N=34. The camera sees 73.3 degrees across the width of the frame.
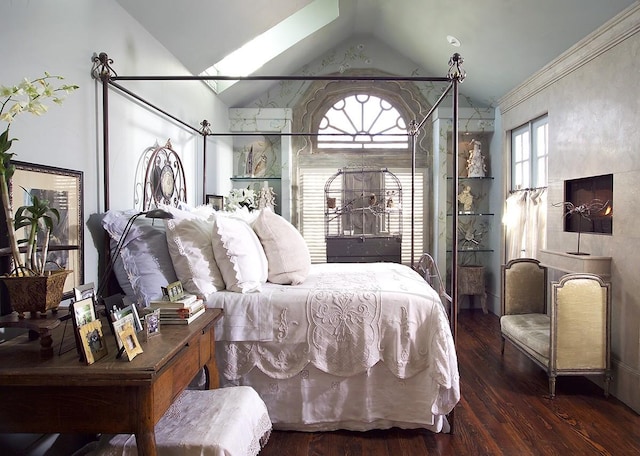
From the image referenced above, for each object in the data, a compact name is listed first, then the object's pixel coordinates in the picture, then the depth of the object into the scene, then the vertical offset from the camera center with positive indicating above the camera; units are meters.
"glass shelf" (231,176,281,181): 5.11 +0.55
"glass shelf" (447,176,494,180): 5.30 +0.56
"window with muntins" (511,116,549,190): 4.20 +0.72
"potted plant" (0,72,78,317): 1.35 -0.11
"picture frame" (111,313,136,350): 1.33 -0.32
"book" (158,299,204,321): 1.81 -0.38
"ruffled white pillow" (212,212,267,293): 2.40 -0.19
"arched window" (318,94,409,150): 5.55 +1.33
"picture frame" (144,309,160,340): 1.59 -0.38
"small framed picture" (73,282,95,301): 1.40 -0.24
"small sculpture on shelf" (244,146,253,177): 5.31 +0.72
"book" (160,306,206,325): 1.81 -0.41
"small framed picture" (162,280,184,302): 1.91 -0.31
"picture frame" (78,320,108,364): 1.29 -0.37
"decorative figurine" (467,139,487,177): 5.24 +0.73
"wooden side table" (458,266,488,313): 5.15 -0.70
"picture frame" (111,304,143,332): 1.40 -0.31
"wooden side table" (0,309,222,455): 1.24 -0.51
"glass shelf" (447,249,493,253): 5.31 -0.34
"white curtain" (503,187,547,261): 4.12 +0.01
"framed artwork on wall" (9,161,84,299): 1.71 +0.09
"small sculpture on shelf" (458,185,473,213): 5.31 +0.30
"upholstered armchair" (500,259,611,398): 2.88 -0.72
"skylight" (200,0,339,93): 4.47 +1.95
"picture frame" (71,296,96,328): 1.29 -0.27
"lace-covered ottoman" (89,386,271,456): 1.43 -0.73
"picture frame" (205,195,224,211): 4.32 +0.23
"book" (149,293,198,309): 1.83 -0.34
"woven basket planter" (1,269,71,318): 1.38 -0.22
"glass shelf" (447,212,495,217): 5.28 +0.12
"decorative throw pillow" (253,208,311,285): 2.68 -0.17
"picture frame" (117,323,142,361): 1.33 -0.37
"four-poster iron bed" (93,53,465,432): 2.32 -0.69
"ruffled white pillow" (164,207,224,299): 2.33 -0.18
